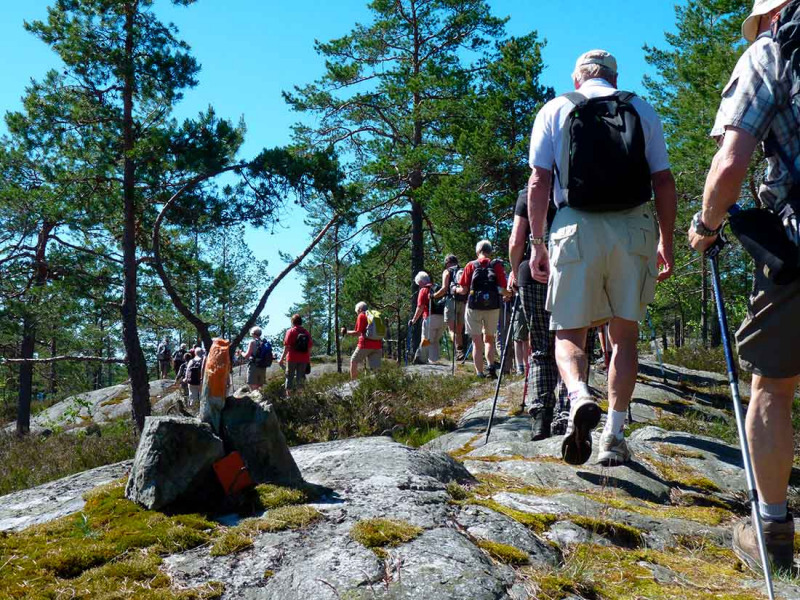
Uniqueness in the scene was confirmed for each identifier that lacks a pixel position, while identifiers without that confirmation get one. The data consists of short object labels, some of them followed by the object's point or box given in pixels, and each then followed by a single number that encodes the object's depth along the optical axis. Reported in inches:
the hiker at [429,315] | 544.4
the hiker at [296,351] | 561.0
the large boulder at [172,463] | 117.0
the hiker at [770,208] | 97.0
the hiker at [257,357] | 603.9
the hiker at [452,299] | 494.9
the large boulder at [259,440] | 127.2
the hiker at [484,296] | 401.7
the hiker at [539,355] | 195.9
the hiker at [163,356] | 1210.0
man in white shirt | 133.0
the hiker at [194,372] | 646.5
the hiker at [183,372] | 792.3
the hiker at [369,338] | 519.3
